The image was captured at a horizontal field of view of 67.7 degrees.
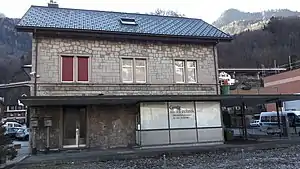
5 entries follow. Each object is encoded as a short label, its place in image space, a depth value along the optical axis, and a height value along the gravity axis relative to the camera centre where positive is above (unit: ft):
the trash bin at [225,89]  46.77 +3.98
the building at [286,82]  101.07 +12.01
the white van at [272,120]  61.45 -4.00
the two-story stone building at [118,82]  39.56 +5.35
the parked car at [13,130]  76.22 -5.73
